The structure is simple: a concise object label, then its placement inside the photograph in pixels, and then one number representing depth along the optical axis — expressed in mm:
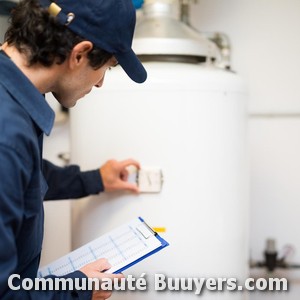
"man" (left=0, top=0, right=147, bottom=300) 582
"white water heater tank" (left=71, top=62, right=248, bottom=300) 1018
